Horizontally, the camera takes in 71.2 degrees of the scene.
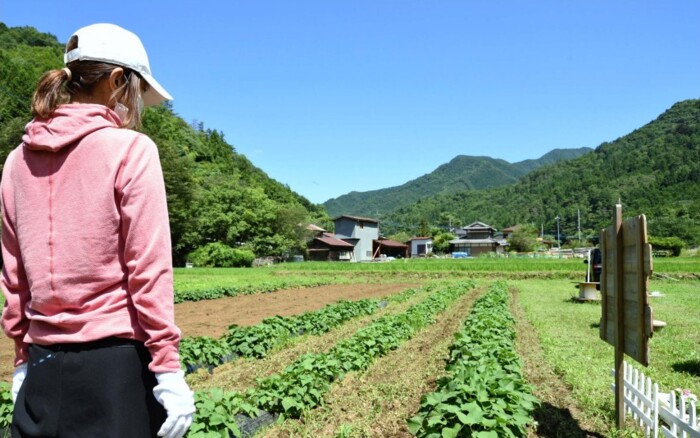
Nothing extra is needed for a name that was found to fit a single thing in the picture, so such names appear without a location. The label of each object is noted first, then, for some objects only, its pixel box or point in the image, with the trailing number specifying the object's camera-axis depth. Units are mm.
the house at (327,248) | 63844
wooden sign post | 3867
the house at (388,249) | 74125
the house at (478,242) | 73938
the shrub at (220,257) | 46500
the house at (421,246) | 77125
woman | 1518
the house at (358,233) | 68750
